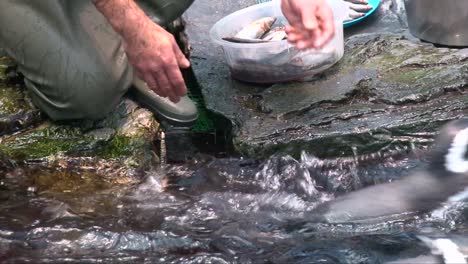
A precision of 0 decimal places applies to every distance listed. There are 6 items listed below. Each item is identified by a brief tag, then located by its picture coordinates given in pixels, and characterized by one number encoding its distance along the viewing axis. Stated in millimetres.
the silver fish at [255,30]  7084
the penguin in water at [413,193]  5123
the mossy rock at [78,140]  6035
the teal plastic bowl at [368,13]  7928
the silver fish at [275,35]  6922
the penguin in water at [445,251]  4458
